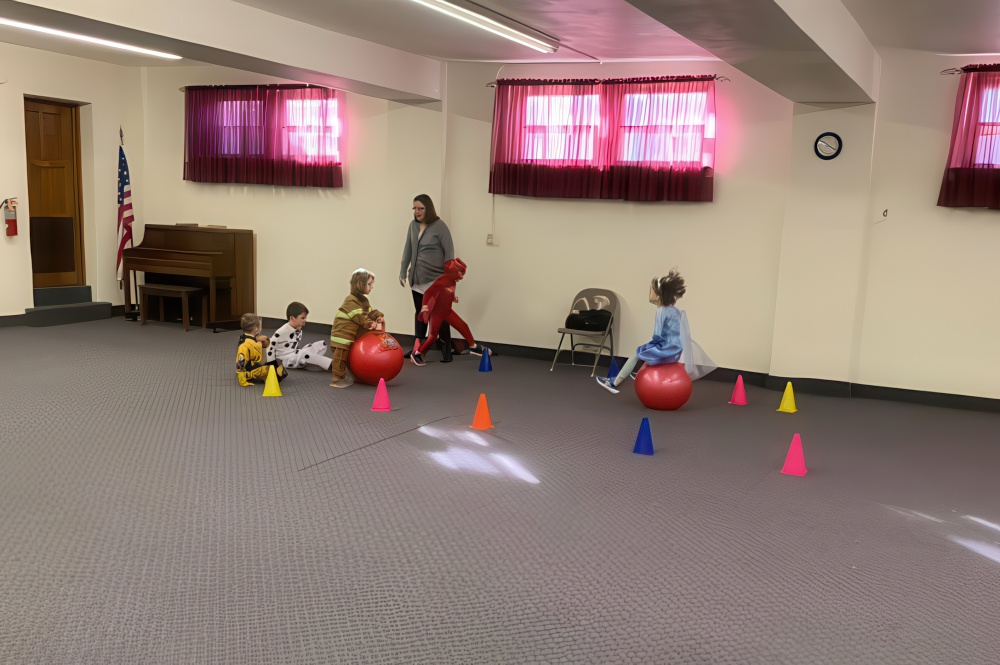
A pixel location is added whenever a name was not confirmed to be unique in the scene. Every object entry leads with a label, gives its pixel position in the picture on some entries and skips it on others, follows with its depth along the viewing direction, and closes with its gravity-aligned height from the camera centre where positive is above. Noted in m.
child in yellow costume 6.57 -1.12
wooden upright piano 9.17 -0.58
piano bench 9.13 -0.93
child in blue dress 6.24 -0.82
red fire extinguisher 8.94 -0.15
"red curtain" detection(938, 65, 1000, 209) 6.51 +0.77
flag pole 9.80 -1.10
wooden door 9.48 +0.12
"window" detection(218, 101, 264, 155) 9.31 +0.94
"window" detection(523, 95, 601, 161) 7.91 +0.93
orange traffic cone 5.60 -1.29
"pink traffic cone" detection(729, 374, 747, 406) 6.72 -1.30
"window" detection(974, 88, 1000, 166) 6.50 +0.86
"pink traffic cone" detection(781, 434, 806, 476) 4.86 -1.31
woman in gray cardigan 8.04 -0.27
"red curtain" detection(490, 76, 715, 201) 7.52 +0.81
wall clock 6.90 +0.74
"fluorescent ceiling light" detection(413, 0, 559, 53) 5.70 +1.44
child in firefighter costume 6.59 -0.81
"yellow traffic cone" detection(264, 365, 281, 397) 6.36 -1.31
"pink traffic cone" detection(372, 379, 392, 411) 6.01 -1.29
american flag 9.89 +0.08
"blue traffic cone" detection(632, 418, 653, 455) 5.15 -1.29
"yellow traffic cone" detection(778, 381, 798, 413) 6.48 -1.28
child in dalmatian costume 6.87 -1.14
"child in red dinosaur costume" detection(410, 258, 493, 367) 7.72 -0.79
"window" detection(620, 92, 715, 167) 7.50 +0.91
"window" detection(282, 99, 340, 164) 9.02 +0.91
